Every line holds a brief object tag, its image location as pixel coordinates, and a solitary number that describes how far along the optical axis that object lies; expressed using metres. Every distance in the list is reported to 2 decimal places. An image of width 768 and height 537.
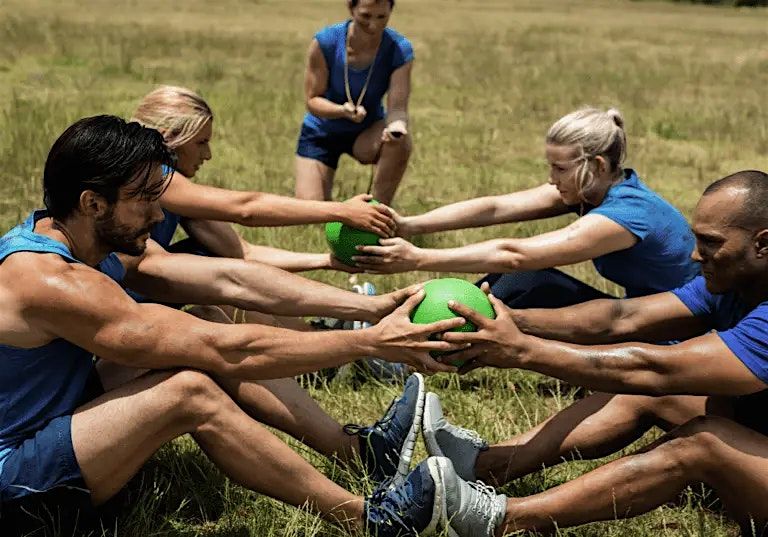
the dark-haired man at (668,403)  4.16
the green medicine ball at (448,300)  4.62
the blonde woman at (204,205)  5.75
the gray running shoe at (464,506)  4.29
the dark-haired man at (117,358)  3.99
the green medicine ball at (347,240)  6.20
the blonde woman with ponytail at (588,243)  5.59
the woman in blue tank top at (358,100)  8.47
